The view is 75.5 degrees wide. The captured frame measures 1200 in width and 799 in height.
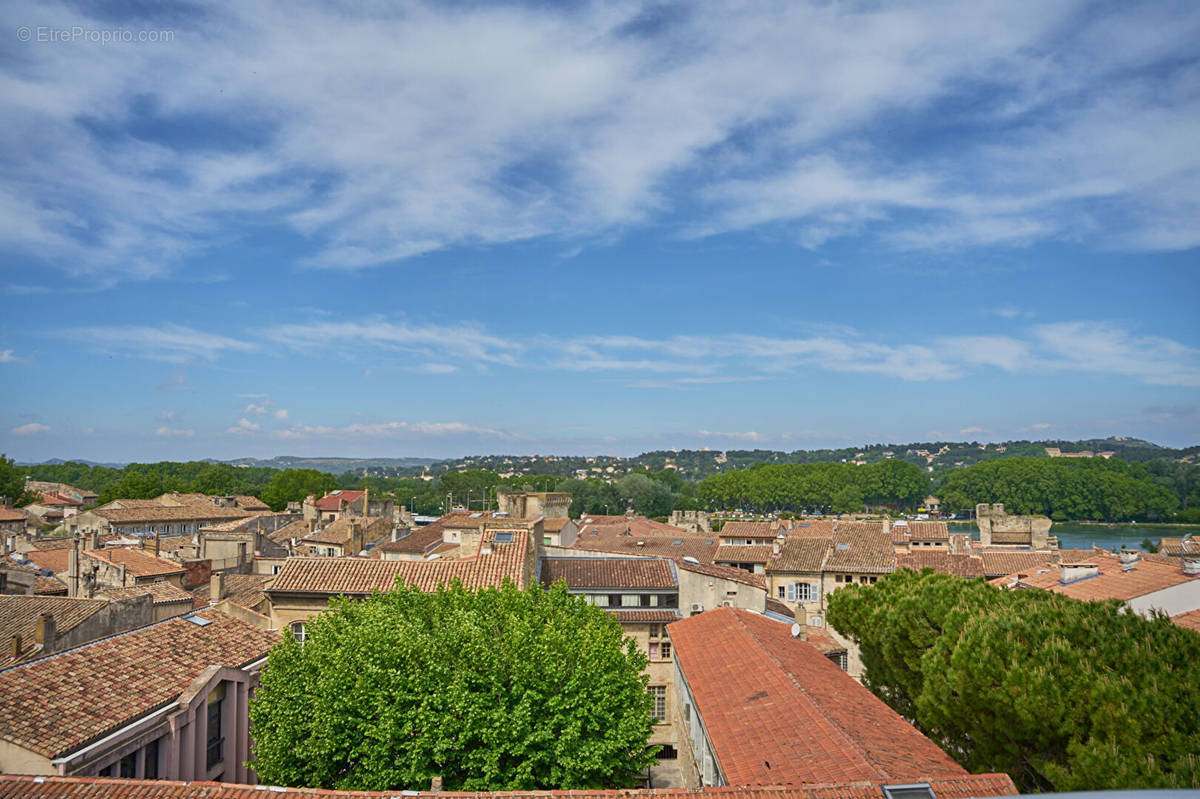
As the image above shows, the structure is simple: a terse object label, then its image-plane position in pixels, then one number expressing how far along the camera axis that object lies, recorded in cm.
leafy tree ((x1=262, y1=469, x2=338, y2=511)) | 12662
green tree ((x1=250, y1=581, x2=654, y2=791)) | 1470
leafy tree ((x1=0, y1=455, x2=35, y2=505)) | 8706
